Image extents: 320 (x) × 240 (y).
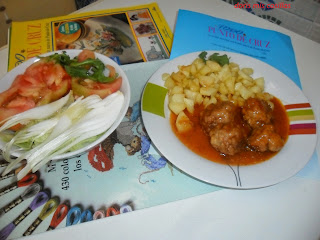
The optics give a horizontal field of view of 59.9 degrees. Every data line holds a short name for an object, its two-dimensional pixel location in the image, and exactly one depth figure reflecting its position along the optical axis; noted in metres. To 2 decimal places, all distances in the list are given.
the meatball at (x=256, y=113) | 0.42
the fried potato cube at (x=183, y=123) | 0.42
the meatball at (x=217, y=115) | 0.42
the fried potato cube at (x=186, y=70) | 0.48
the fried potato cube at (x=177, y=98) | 0.44
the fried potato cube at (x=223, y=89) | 0.47
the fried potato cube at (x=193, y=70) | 0.48
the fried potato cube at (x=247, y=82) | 0.47
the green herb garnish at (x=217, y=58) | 0.50
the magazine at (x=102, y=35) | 0.56
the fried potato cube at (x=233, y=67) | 0.49
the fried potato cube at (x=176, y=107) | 0.43
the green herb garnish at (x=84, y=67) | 0.42
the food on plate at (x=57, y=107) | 0.36
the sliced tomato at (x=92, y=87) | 0.41
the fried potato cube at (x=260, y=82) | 0.48
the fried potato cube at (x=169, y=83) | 0.46
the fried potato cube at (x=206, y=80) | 0.47
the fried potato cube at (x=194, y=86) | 0.46
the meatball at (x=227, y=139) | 0.39
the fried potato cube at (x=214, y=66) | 0.48
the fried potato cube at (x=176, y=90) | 0.45
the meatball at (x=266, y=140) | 0.38
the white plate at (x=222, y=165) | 0.35
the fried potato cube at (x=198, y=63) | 0.48
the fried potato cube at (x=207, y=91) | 0.46
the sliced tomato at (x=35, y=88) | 0.39
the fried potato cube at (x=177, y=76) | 0.46
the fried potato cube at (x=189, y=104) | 0.45
